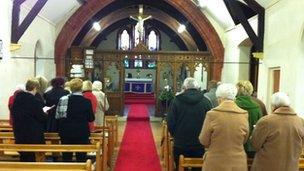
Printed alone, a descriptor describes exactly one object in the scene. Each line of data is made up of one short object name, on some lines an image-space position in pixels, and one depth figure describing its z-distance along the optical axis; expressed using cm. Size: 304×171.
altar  1663
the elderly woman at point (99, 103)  522
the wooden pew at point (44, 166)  268
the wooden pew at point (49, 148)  338
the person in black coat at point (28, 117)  360
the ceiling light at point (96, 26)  1314
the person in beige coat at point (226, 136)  273
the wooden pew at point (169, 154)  394
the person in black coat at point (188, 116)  337
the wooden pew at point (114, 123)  589
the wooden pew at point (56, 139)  421
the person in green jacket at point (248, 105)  325
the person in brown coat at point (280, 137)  281
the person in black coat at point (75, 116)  373
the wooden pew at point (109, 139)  505
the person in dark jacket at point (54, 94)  430
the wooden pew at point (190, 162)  306
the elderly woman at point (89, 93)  459
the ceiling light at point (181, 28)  1361
